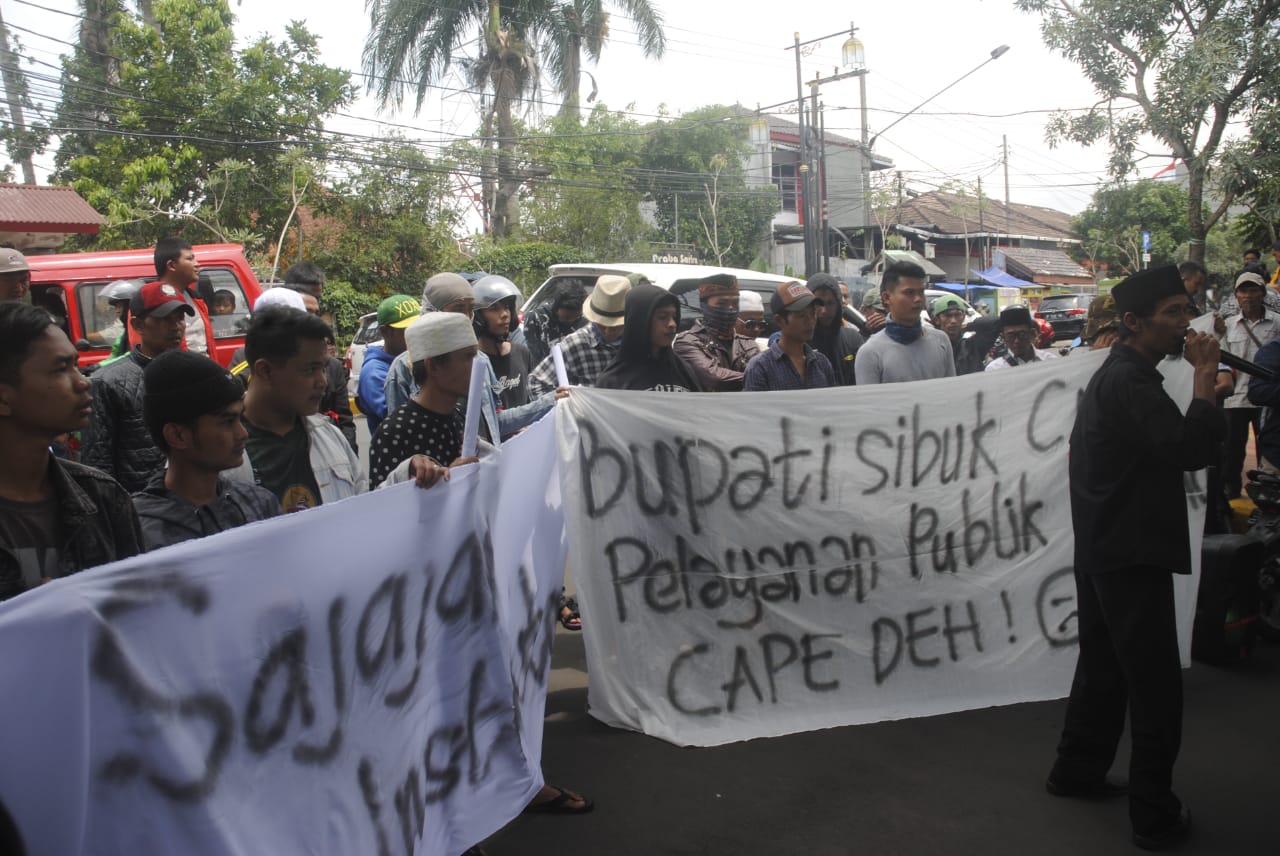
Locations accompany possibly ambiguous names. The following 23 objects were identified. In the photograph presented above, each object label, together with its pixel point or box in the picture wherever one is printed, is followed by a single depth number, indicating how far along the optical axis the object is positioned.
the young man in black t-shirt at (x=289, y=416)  3.06
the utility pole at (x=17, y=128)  27.92
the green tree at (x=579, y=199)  30.14
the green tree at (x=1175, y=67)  9.62
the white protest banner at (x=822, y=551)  3.90
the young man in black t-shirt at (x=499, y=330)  5.48
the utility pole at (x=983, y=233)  43.97
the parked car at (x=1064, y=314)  28.00
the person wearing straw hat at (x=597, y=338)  5.50
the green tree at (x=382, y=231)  22.95
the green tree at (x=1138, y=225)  38.56
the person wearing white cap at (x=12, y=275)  4.71
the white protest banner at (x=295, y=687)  1.66
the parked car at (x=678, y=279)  9.95
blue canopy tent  38.31
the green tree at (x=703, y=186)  38.19
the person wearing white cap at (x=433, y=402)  3.36
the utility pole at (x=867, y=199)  36.78
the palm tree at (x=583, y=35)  28.03
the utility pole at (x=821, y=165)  25.52
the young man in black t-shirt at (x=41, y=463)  2.12
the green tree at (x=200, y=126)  20.38
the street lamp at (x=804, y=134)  25.47
